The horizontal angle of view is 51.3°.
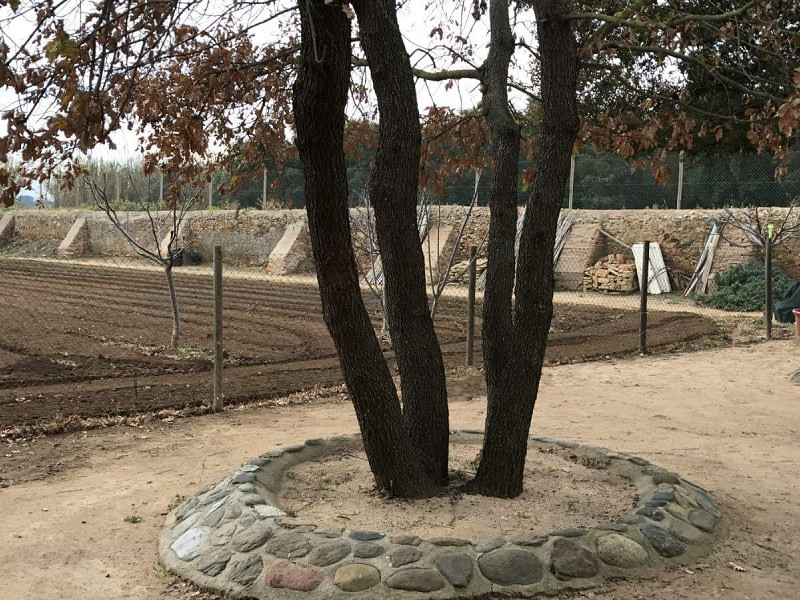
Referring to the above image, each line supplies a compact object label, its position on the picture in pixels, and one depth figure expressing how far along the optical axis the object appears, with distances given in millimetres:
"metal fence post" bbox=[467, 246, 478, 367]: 10023
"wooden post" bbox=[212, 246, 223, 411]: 7840
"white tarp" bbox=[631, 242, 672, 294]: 19406
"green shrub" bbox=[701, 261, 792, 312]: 16500
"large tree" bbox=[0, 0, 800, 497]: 3910
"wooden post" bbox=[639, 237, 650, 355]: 11203
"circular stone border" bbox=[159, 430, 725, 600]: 3740
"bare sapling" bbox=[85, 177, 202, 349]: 10531
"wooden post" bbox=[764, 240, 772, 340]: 12498
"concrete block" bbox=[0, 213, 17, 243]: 35469
